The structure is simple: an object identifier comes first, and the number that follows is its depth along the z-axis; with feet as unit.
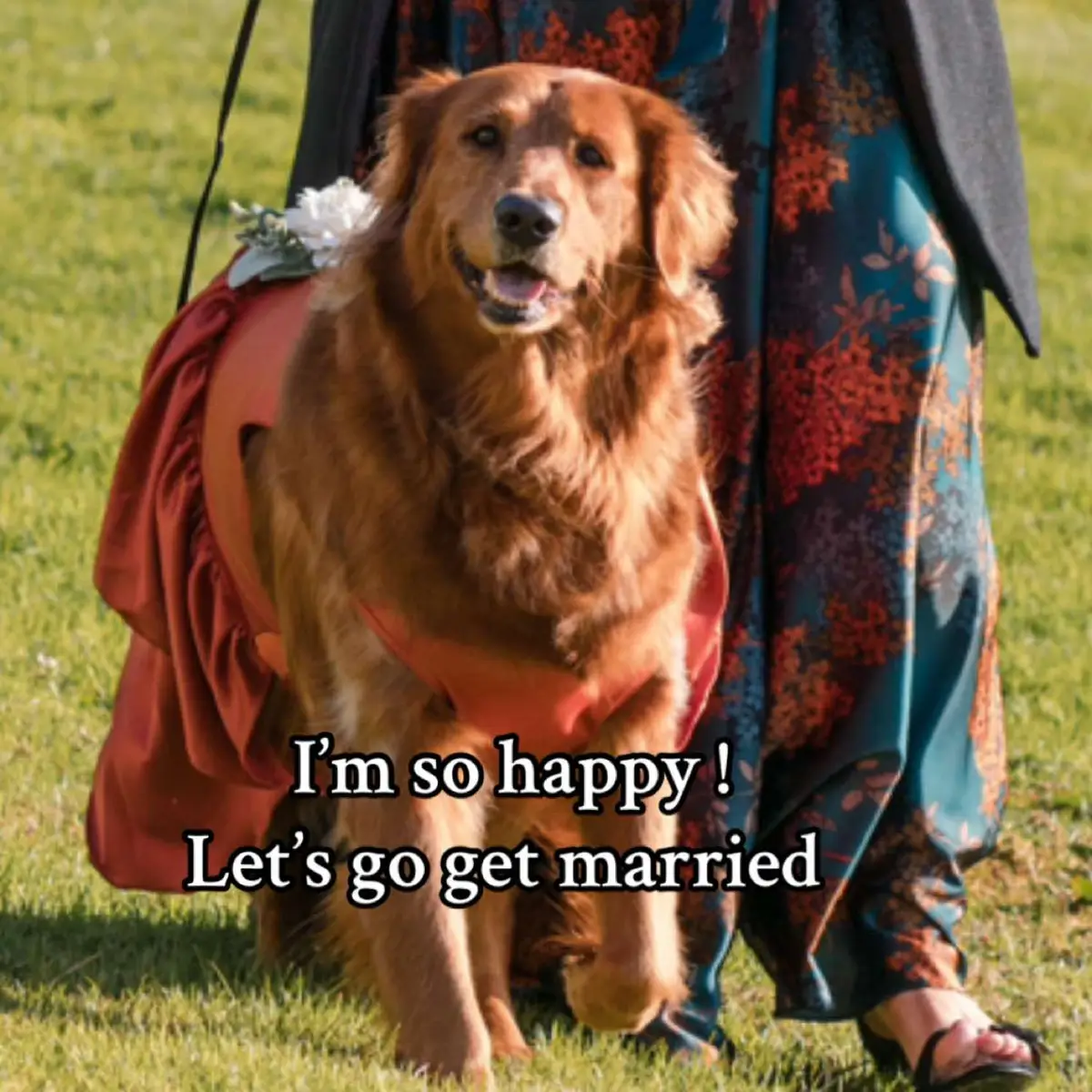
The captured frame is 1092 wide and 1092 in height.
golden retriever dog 24.20
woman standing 27.22
